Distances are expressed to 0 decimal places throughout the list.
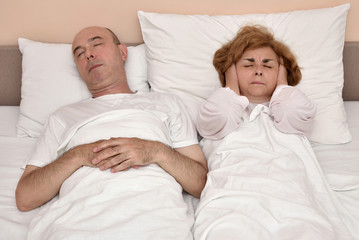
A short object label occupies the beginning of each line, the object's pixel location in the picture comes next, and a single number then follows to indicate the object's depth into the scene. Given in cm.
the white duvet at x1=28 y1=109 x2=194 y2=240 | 108
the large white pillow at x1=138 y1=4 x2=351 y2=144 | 171
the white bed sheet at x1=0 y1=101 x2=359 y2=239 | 125
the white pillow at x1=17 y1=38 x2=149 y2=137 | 175
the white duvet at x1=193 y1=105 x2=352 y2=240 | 109
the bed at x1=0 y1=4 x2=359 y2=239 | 168
